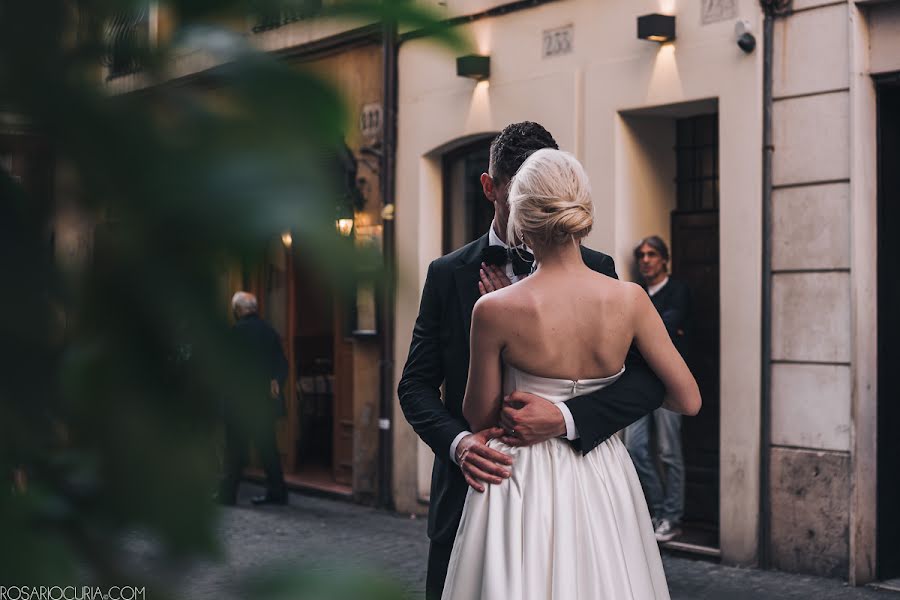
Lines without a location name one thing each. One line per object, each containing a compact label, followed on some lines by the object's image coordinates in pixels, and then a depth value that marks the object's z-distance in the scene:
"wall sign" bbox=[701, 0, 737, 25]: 8.93
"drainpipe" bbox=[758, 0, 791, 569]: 8.66
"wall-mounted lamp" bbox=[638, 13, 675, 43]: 9.23
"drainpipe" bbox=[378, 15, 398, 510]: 11.92
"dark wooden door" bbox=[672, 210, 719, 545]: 9.77
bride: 3.27
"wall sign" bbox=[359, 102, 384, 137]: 11.68
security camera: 8.74
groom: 3.41
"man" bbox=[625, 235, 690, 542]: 9.27
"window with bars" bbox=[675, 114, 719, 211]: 9.81
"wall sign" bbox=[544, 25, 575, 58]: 10.23
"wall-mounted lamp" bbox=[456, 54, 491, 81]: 10.50
